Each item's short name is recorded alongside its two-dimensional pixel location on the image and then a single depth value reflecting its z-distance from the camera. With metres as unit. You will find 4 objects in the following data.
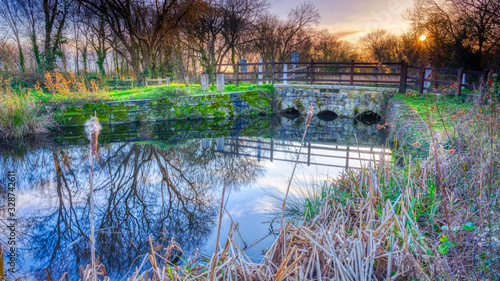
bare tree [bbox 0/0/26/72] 18.36
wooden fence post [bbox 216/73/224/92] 12.81
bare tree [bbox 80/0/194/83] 17.89
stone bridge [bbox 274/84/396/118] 12.68
